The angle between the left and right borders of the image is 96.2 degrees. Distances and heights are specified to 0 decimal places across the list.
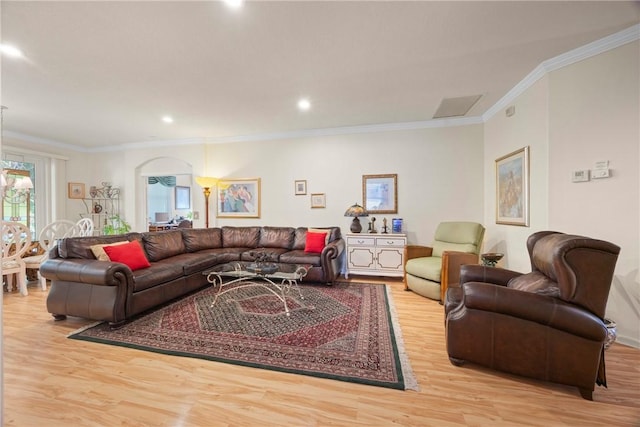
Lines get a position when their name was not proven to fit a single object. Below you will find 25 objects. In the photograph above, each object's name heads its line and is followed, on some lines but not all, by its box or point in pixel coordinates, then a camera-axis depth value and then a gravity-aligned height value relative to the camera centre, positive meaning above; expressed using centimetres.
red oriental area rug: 218 -116
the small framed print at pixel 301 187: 532 +41
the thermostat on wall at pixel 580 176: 270 +32
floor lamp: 532 +46
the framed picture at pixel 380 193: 490 +28
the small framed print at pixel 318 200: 523 +17
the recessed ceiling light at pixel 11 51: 259 +147
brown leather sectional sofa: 280 -68
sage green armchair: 344 -65
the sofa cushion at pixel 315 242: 455 -52
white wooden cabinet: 445 -70
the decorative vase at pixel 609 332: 189 -84
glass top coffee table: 325 -74
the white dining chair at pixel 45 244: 400 -52
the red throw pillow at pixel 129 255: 320 -52
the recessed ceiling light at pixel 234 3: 207 +150
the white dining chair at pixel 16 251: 374 -55
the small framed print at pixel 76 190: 622 +43
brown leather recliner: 184 -76
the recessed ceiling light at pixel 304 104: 385 +146
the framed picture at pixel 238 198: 559 +22
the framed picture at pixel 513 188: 337 +27
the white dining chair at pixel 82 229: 476 -33
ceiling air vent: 384 +146
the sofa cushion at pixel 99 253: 314 -48
